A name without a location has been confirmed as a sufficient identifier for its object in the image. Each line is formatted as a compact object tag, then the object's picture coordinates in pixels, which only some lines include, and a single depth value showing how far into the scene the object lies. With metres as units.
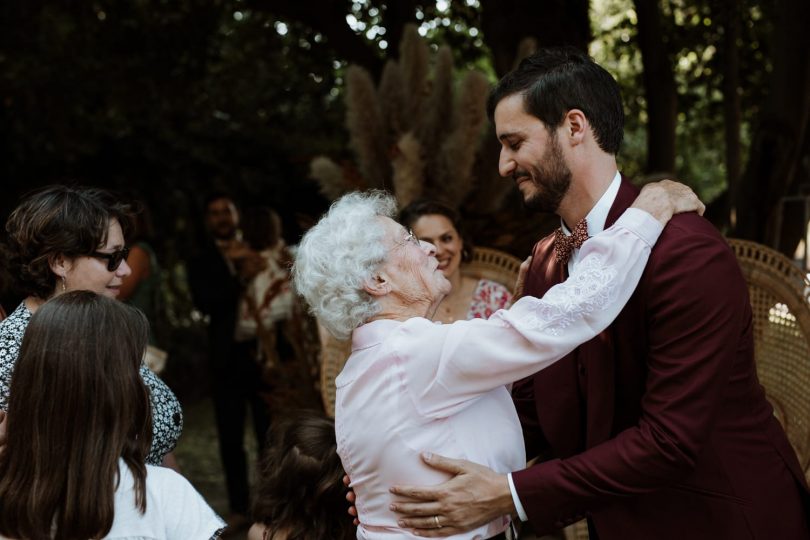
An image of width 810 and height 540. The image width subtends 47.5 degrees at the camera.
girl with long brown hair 1.79
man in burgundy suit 1.81
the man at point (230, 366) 5.49
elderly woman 1.79
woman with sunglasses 2.51
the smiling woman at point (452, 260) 3.72
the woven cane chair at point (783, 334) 2.98
